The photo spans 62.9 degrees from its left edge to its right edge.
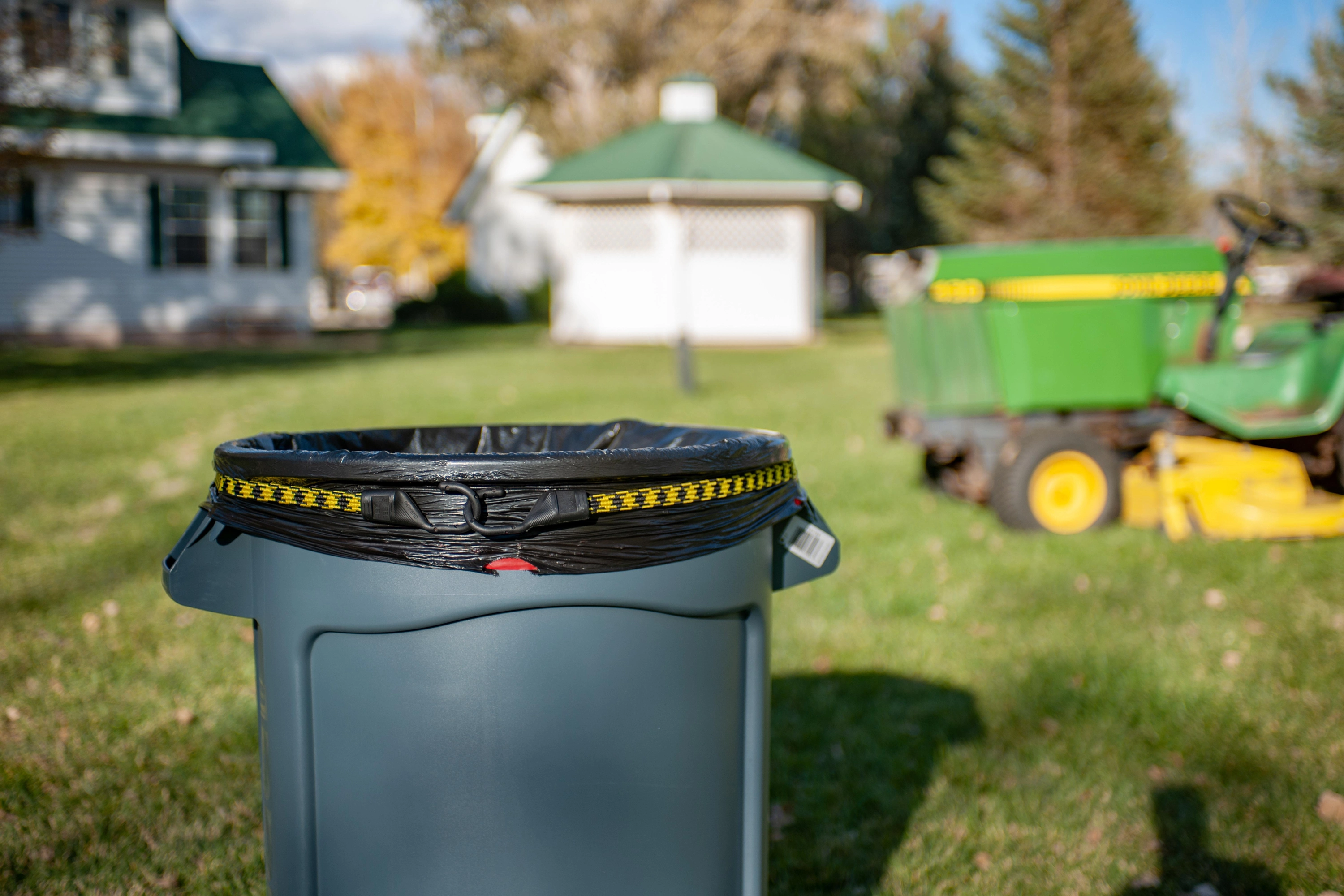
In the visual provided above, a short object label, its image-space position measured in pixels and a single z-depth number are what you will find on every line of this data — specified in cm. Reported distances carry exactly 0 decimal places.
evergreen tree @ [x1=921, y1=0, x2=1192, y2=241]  2994
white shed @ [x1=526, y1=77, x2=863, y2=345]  2070
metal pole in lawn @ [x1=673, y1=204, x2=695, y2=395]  2053
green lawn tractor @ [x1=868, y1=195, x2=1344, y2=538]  607
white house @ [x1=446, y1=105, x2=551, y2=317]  2961
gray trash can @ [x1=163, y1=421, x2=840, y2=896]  173
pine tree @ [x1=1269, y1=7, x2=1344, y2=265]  2234
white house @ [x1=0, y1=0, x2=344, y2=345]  1734
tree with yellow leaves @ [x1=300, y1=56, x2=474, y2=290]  4081
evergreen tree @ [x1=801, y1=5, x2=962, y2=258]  3903
